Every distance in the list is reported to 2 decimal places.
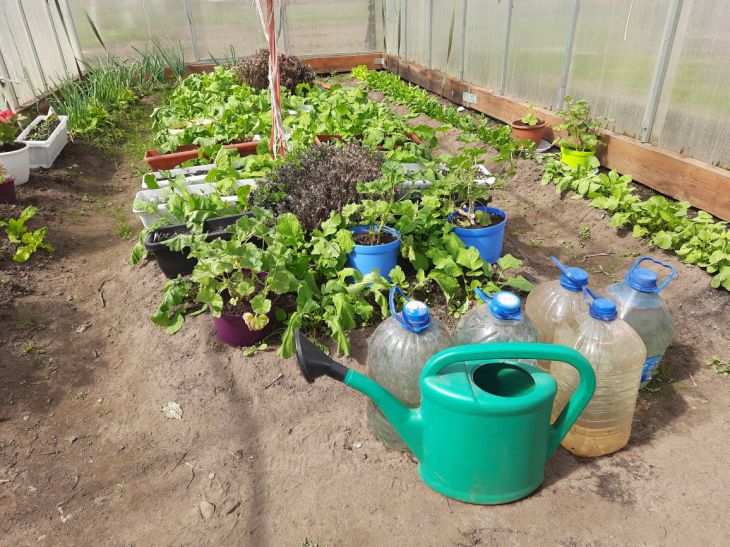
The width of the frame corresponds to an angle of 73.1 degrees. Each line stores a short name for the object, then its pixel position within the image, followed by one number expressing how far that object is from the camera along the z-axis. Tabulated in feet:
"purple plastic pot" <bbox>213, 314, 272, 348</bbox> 7.57
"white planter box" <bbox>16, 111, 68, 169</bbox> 14.80
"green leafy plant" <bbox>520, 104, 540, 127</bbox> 15.52
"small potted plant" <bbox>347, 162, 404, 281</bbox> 8.29
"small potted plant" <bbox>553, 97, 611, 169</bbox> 13.69
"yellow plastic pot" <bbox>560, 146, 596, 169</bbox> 13.67
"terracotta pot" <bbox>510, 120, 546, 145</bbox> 15.66
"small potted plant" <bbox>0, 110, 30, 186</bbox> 13.26
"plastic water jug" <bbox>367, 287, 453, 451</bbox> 5.39
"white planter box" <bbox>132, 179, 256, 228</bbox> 9.46
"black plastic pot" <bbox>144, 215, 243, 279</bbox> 8.52
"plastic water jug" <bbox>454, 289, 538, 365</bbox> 5.30
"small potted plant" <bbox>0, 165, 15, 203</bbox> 12.46
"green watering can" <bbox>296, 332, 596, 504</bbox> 4.67
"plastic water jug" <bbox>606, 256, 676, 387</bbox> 6.12
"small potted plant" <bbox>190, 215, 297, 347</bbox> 7.20
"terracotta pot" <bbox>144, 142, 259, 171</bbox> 12.65
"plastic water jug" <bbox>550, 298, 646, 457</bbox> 5.47
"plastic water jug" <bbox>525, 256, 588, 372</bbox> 6.10
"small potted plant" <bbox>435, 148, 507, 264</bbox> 9.08
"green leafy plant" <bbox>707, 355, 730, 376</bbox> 7.34
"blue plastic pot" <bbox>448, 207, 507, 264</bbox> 9.00
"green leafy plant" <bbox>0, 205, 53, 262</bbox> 10.56
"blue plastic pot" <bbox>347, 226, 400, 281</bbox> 8.22
